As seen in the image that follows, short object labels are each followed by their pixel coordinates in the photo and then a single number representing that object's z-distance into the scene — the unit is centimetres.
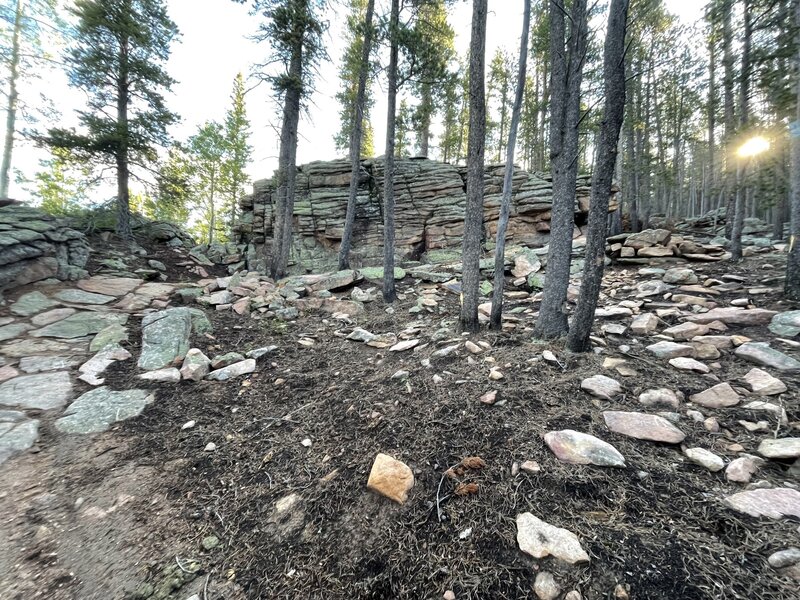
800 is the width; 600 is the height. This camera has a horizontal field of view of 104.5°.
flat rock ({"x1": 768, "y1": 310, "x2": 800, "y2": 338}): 400
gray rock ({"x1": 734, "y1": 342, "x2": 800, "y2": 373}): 324
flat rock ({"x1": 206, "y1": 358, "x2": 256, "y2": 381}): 455
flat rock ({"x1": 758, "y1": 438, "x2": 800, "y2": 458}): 213
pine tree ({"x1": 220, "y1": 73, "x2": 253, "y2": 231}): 2159
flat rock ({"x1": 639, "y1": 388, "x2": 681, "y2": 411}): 292
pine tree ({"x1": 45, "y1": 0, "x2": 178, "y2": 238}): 1022
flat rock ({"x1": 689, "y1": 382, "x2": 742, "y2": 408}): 286
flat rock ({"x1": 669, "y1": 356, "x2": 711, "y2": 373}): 342
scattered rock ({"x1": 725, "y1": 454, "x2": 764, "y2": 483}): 206
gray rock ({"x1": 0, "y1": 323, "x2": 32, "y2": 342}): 494
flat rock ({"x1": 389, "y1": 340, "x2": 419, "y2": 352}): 523
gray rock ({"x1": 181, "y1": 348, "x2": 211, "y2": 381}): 449
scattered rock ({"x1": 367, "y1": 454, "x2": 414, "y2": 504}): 237
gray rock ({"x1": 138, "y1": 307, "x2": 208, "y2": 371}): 486
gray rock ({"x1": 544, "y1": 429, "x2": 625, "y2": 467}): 232
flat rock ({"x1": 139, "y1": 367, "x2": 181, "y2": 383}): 438
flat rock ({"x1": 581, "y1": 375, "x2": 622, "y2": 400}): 311
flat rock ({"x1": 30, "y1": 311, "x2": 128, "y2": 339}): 528
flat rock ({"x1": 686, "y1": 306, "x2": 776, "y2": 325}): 445
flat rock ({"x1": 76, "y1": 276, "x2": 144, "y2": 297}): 717
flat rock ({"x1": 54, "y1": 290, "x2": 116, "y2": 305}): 647
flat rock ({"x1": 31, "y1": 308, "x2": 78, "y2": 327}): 550
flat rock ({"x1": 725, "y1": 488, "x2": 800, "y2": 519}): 179
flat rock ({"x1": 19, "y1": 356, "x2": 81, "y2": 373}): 434
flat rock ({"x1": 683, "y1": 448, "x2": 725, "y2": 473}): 217
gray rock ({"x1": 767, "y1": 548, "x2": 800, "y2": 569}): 153
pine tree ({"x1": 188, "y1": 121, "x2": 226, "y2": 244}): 2017
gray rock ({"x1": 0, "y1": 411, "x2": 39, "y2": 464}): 301
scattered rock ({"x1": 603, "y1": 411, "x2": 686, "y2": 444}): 248
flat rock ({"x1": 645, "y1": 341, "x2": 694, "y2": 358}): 382
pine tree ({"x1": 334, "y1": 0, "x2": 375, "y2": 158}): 950
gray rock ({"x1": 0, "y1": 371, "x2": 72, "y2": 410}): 368
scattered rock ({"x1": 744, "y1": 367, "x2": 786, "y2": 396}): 288
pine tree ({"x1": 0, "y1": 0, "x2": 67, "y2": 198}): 1186
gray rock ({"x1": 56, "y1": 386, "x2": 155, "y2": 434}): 344
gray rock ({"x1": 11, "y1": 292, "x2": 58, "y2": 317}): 571
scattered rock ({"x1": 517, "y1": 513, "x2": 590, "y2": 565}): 173
